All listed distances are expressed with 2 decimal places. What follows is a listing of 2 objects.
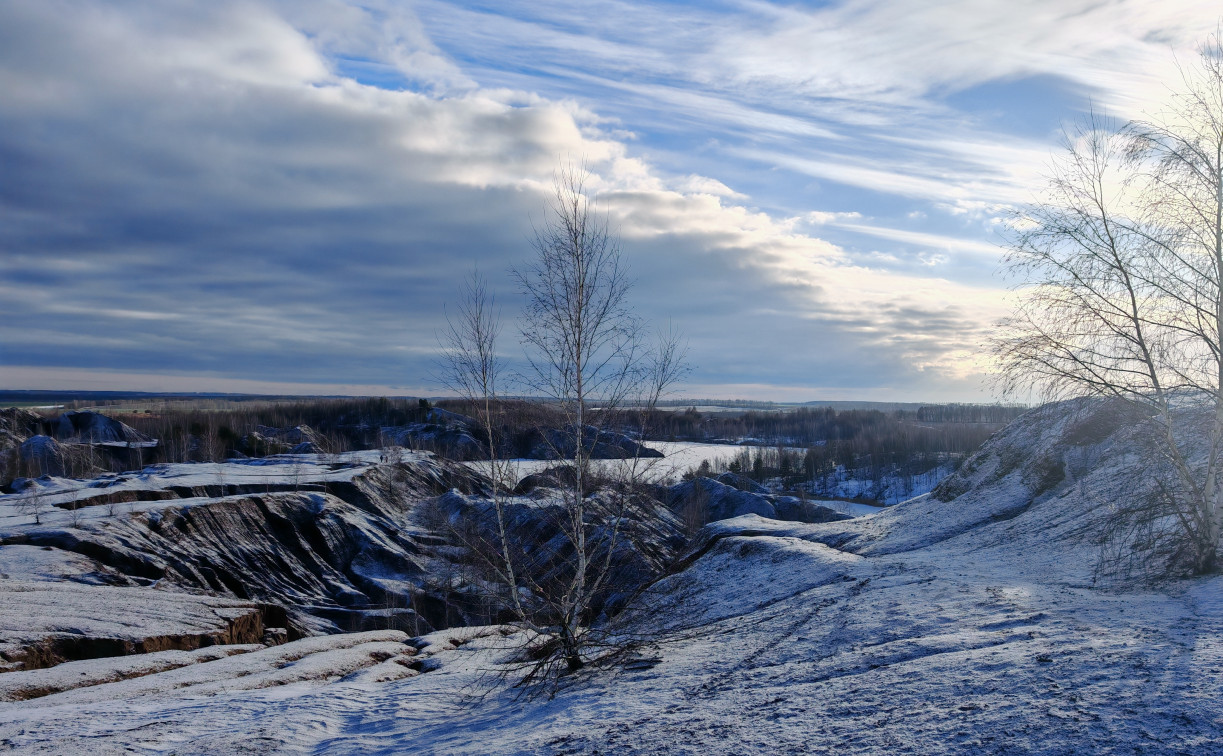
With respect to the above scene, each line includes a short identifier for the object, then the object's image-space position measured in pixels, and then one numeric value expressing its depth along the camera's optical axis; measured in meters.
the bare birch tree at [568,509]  13.30
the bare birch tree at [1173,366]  12.99
